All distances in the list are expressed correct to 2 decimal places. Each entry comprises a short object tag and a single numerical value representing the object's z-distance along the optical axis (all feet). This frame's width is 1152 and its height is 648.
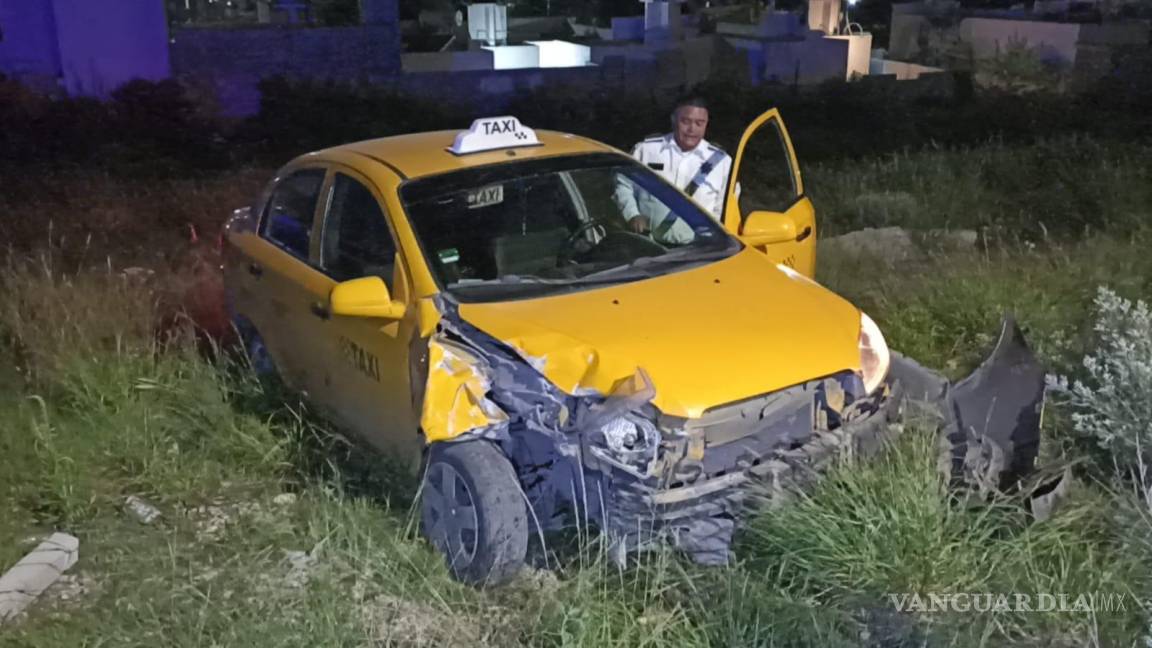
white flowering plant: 12.71
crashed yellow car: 10.96
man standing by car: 18.17
